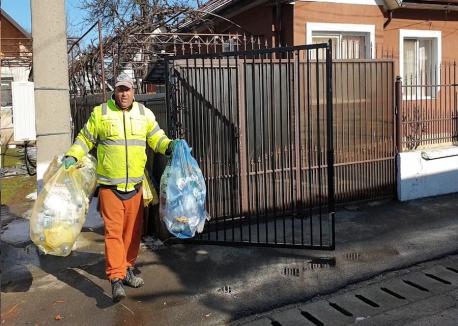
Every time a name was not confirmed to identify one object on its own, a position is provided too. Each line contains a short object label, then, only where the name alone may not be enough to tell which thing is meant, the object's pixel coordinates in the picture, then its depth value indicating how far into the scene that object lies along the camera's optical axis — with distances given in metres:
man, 4.34
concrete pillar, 5.42
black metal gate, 5.77
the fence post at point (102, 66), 5.99
